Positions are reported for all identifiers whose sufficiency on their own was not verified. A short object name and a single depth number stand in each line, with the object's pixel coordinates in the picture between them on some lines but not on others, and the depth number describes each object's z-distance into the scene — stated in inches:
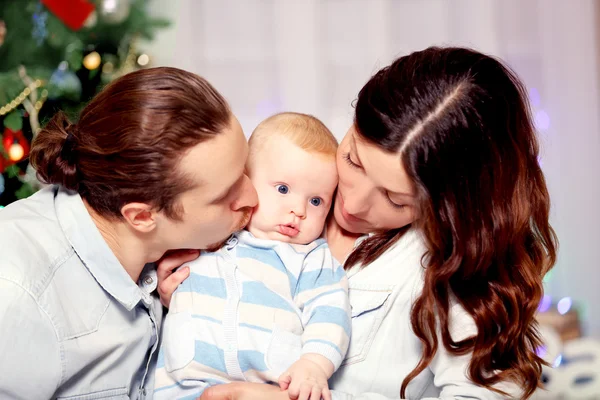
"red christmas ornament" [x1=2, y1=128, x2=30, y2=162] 123.2
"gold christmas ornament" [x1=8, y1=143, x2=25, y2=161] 123.2
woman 60.7
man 55.6
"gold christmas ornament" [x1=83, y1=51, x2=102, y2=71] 127.9
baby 64.1
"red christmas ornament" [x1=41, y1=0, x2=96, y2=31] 126.3
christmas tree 123.4
